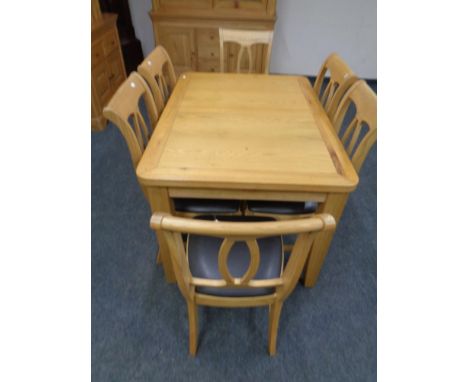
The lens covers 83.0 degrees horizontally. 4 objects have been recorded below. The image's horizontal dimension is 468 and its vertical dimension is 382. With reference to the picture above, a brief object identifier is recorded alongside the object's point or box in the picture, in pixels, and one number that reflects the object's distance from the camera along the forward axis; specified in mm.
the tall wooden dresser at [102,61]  2311
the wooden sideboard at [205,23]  2660
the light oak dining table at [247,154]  944
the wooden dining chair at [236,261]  595
